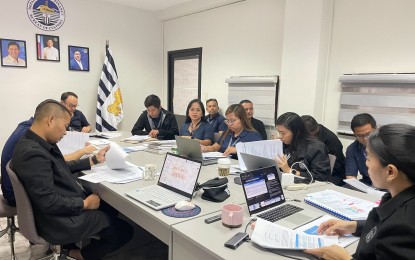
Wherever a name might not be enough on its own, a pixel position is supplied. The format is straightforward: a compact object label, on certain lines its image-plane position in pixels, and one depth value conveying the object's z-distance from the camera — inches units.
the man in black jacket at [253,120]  154.2
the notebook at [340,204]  59.4
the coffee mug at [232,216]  54.1
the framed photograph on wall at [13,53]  166.4
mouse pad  58.8
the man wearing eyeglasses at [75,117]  158.1
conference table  46.9
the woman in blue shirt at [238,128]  117.3
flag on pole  198.7
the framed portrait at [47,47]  176.6
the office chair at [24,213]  62.2
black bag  66.8
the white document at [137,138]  140.1
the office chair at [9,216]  82.3
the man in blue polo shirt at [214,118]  156.4
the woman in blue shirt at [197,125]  142.8
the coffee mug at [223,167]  86.5
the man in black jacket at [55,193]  61.6
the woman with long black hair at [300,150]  87.6
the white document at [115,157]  85.2
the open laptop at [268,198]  58.5
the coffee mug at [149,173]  81.2
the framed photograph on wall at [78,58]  188.1
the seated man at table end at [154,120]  161.0
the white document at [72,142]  101.3
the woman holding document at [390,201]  36.1
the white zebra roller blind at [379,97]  110.8
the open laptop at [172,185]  65.9
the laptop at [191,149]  93.1
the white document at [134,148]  118.3
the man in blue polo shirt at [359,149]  99.0
